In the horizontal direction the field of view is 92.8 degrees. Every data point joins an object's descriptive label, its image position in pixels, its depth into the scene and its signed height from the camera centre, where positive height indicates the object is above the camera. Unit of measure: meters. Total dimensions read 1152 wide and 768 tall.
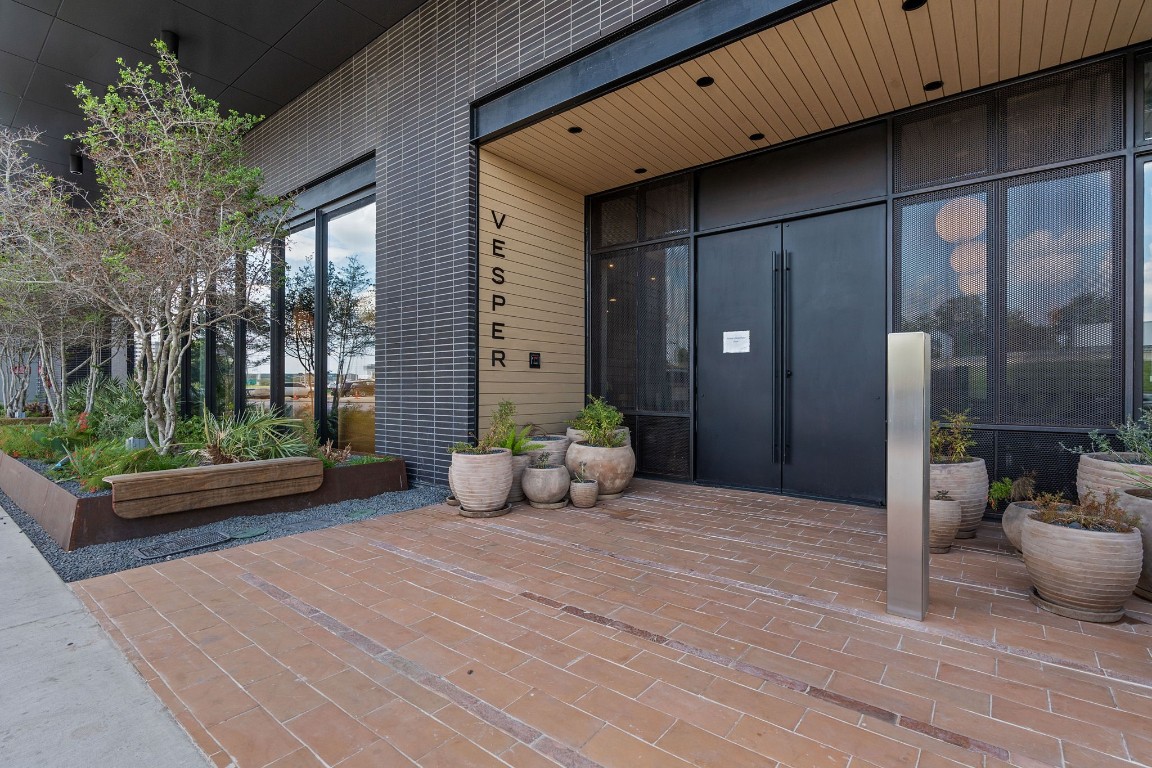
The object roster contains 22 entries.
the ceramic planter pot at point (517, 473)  4.86 -0.85
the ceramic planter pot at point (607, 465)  4.93 -0.81
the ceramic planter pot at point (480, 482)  4.38 -0.85
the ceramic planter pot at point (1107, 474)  2.84 -0.53
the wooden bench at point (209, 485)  3.72 -0.81
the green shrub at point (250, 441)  4.75 -0.58
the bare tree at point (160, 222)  4.30 +1.28
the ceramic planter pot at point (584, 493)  4.69 -1.00
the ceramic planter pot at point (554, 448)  5.09 -0.67
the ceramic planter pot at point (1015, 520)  3.13 -0.84
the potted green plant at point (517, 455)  4.87 -0.71
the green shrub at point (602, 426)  5.09 -0.47
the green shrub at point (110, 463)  4.09 -0.68
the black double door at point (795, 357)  4.63 +0.17
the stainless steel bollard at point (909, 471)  2.44 -0.44
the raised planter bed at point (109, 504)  3.56 -0.99
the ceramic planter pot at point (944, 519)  3.24 -0.85
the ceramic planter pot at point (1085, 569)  2.35 -0.86
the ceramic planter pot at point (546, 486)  4.66 -0.94
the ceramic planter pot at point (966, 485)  3.52 -0.71
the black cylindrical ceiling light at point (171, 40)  5.88 +3.67
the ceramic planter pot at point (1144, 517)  2.58 -0.68
